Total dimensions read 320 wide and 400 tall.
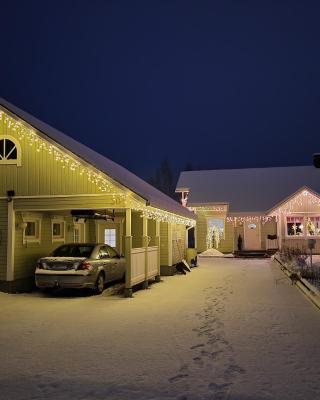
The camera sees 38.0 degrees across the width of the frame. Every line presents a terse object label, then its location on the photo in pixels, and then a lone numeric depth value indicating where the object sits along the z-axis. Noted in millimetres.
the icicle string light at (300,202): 31734
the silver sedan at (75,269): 12914
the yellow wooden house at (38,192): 13523
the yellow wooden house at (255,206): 32031
